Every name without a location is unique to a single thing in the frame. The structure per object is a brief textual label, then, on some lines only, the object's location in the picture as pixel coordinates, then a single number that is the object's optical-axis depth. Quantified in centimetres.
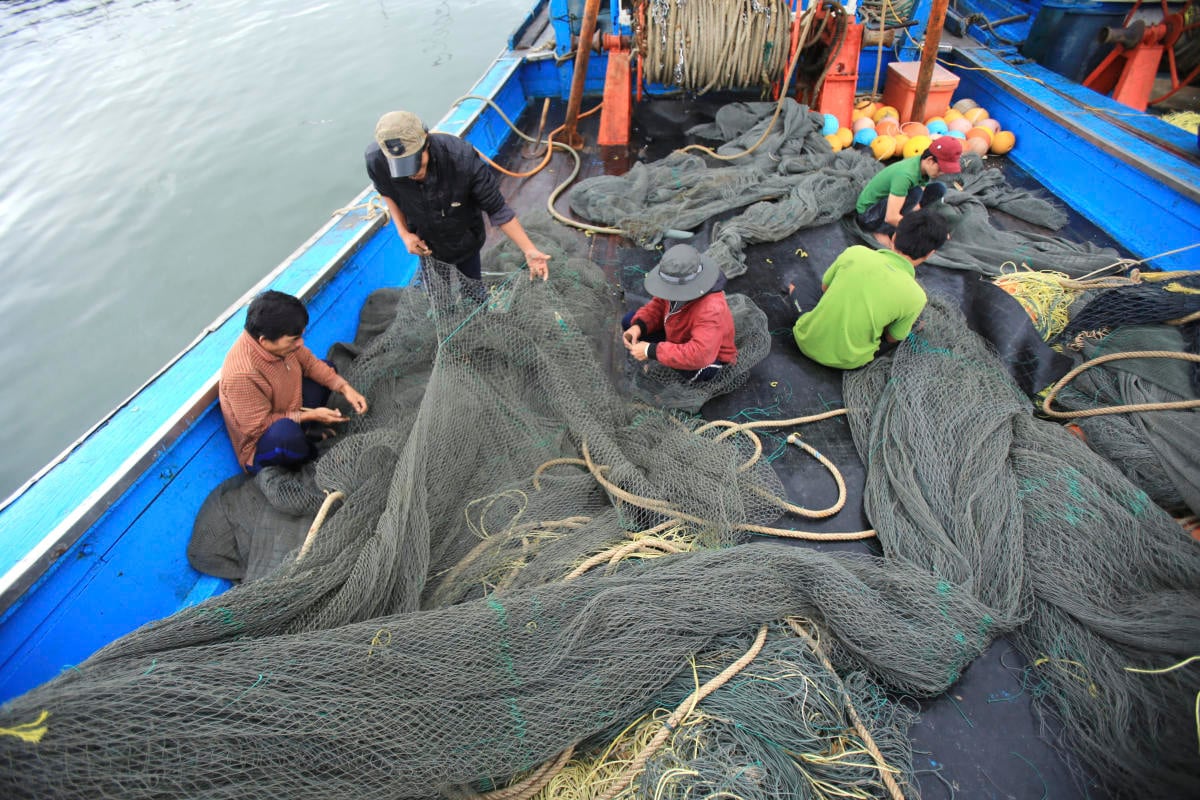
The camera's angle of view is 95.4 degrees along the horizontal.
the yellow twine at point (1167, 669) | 177
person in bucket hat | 269
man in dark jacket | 269
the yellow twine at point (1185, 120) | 562
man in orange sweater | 246
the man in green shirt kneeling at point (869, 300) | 295
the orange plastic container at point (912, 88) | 578
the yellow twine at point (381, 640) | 163
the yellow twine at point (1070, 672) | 191
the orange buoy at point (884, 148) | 536
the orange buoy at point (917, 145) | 522
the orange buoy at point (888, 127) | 558
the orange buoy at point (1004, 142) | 558
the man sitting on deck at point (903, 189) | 396
